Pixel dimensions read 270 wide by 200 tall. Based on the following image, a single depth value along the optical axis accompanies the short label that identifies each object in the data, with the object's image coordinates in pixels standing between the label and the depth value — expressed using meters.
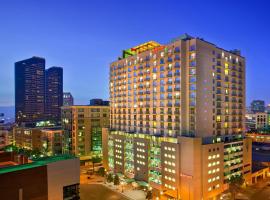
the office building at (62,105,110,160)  126.50
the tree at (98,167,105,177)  100.31
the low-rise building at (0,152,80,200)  34.38
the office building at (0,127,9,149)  136.12
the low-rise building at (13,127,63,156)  134.12
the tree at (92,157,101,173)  111.95
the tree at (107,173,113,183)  91.19
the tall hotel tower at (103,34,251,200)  74.25
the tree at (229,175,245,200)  80.06
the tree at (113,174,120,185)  88.38
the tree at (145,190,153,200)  72.38
